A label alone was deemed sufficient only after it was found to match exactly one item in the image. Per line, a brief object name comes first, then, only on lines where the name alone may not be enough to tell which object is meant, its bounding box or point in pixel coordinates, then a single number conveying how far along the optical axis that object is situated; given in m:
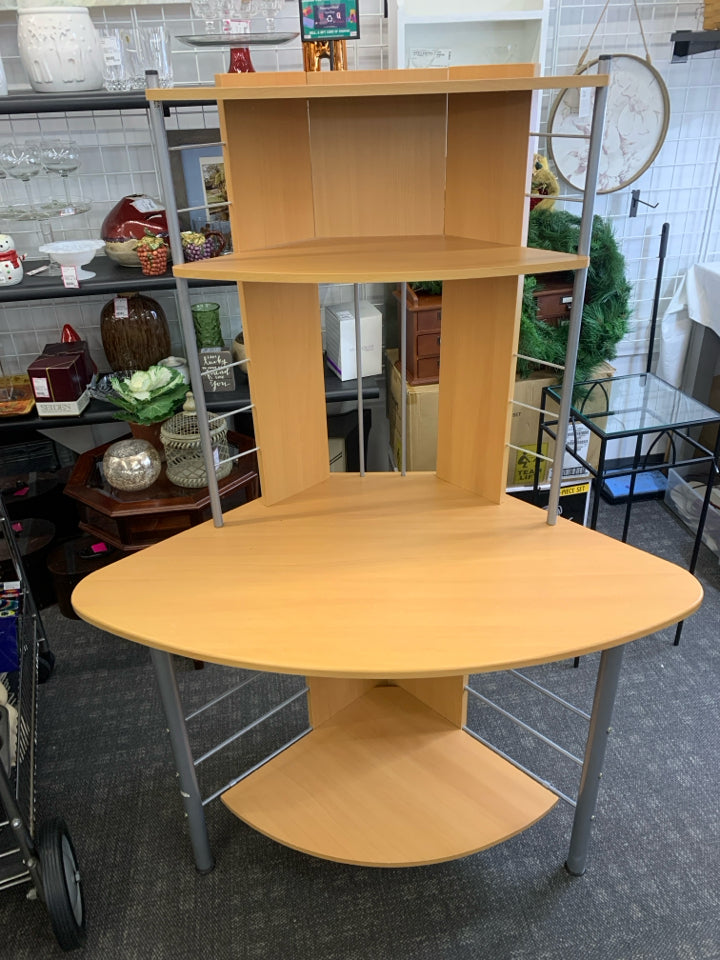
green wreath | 2.53
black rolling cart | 1.49
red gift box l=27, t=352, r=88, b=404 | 2.32
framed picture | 2.38
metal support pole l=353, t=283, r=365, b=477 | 1.61
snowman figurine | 2.23
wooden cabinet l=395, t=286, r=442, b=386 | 2.51
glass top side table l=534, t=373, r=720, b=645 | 2.19
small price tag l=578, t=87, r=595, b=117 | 2.55
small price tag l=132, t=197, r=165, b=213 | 2.34
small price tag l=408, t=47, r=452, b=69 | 2.41
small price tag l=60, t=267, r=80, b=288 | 2.19
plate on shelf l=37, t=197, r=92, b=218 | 2.35
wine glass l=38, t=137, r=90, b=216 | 2.28
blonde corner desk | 1.22
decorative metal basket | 2.24
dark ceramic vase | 2.49
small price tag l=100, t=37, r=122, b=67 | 2.07
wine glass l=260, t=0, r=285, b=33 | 2.10
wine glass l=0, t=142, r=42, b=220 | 2.25
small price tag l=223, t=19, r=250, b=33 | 2.10
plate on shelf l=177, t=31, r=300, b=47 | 2.07
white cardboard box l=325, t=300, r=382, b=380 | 2.53
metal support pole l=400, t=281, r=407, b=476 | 1.64
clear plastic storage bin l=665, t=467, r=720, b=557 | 2.80
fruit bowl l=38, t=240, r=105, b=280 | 2.25
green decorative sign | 1.36
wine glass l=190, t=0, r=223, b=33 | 2.07
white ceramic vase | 2.01
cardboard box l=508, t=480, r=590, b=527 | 2.71
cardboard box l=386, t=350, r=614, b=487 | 2.61
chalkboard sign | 2.52
